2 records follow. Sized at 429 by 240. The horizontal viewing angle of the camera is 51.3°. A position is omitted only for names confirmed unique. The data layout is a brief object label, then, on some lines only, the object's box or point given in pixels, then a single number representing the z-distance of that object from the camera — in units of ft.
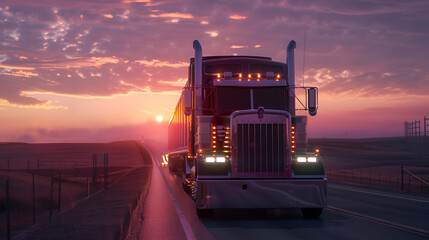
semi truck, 37.50
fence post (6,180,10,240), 33.67
